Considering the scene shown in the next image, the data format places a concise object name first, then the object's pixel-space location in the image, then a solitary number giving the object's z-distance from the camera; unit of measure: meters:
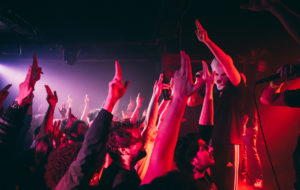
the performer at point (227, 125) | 1.71
